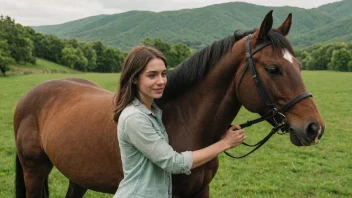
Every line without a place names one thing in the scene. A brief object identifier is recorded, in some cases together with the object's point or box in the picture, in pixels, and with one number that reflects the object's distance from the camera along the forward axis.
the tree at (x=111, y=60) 83.81
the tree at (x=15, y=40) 54.31
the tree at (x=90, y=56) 79.06
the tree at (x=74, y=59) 72.06
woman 2.16
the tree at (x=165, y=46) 66.31
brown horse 2.41
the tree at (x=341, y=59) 70.12
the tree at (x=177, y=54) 69.56
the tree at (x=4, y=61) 40.31
